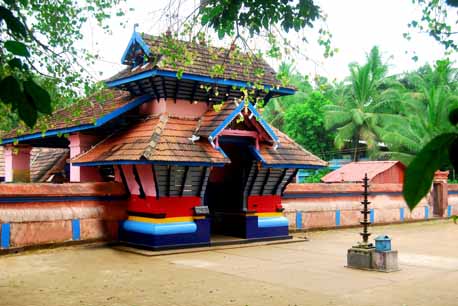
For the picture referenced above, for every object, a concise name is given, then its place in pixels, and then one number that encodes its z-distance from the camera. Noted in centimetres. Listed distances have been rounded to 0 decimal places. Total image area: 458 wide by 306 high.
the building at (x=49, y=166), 1559
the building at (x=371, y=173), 1898
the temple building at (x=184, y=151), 1088
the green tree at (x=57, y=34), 722
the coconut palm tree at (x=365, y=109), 2661
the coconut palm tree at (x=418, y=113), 2262
